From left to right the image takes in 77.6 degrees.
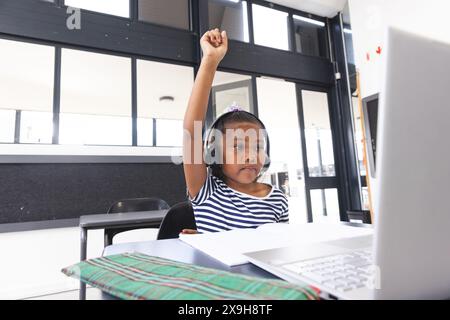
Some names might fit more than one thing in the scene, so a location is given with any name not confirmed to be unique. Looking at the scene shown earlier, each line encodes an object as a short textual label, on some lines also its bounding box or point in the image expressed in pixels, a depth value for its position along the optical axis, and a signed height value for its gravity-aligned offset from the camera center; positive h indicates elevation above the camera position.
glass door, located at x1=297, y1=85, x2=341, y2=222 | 3.81 +0.45
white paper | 0.47 -0.10
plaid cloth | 0.26 -0.10
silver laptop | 0.21 +0.00
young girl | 0.71 +0.07
